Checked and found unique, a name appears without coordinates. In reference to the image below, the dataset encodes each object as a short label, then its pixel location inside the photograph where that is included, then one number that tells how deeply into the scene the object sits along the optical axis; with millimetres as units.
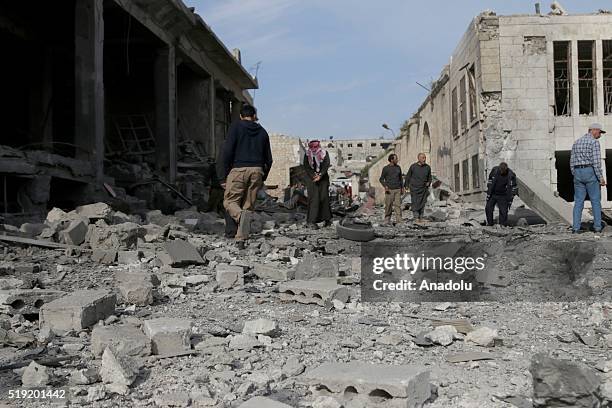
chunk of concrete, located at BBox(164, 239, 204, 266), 5477
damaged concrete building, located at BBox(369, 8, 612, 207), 16359
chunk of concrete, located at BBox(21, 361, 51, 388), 2539
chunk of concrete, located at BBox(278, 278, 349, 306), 4160
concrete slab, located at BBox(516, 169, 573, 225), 11391
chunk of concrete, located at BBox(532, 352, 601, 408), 2111
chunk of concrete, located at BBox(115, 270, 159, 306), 4070
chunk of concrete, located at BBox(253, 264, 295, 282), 5039
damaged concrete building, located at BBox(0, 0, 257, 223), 10212
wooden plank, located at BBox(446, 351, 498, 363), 2852
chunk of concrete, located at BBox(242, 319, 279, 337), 3281
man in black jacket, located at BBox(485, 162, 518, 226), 10883
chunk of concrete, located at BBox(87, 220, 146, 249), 6316
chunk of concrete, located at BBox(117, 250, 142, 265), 5832
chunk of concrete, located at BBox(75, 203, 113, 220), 7609
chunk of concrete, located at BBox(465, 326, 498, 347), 3102
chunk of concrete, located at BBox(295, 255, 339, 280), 5066
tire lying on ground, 7586
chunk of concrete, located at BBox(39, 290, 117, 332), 3371
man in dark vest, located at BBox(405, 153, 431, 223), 12000
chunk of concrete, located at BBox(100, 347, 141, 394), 2482
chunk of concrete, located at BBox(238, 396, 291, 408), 2123
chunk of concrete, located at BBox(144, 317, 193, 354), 2969
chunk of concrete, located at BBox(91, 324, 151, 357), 2875
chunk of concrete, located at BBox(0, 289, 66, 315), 3709
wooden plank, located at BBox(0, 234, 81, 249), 6219
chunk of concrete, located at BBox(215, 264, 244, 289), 4773
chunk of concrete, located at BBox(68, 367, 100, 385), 2555
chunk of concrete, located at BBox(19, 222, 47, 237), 6742
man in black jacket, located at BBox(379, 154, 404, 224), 11930
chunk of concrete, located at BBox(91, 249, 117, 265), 5789
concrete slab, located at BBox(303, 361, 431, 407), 2201
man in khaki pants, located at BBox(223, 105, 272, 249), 6918
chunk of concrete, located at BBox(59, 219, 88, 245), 6477
